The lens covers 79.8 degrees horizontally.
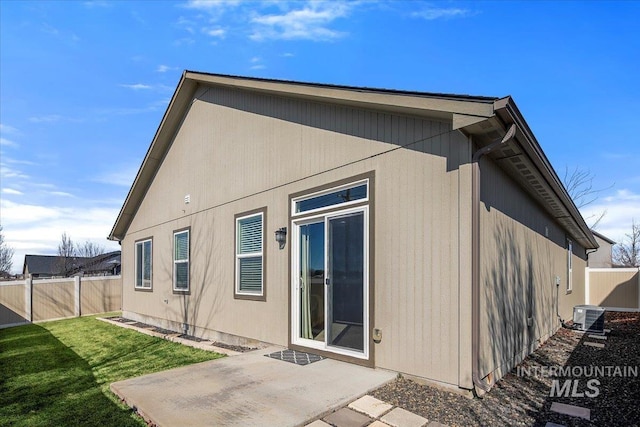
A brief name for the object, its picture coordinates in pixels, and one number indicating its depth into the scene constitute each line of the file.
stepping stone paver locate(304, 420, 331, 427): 3.18
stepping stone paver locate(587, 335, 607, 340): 8.10
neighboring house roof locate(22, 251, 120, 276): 36.69
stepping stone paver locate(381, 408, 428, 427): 3.22
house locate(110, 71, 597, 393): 4.05
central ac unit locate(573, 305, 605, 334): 8.66
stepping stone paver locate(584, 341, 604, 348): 7.19
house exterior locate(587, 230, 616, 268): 28.97
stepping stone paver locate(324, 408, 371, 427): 3.21
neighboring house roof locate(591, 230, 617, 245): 24.96
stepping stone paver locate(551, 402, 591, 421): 3.63
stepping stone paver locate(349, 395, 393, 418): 3.44
